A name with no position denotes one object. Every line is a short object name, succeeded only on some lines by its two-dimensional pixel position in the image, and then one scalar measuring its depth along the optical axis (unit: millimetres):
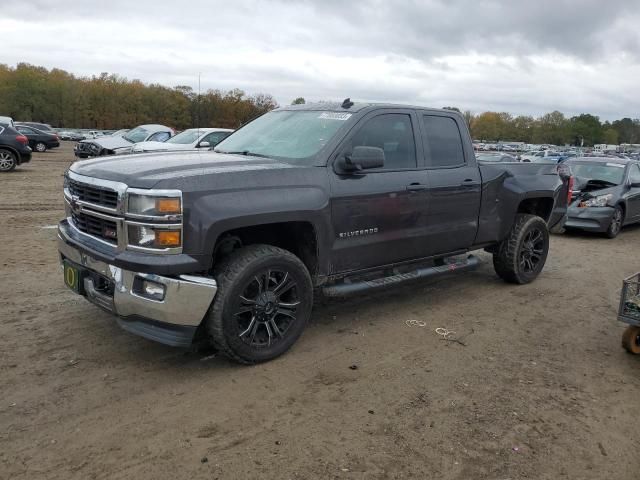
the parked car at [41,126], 37250
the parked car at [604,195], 10719
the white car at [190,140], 14328
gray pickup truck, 3672
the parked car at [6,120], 20062
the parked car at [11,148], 16859
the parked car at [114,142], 19773
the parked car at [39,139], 29969
